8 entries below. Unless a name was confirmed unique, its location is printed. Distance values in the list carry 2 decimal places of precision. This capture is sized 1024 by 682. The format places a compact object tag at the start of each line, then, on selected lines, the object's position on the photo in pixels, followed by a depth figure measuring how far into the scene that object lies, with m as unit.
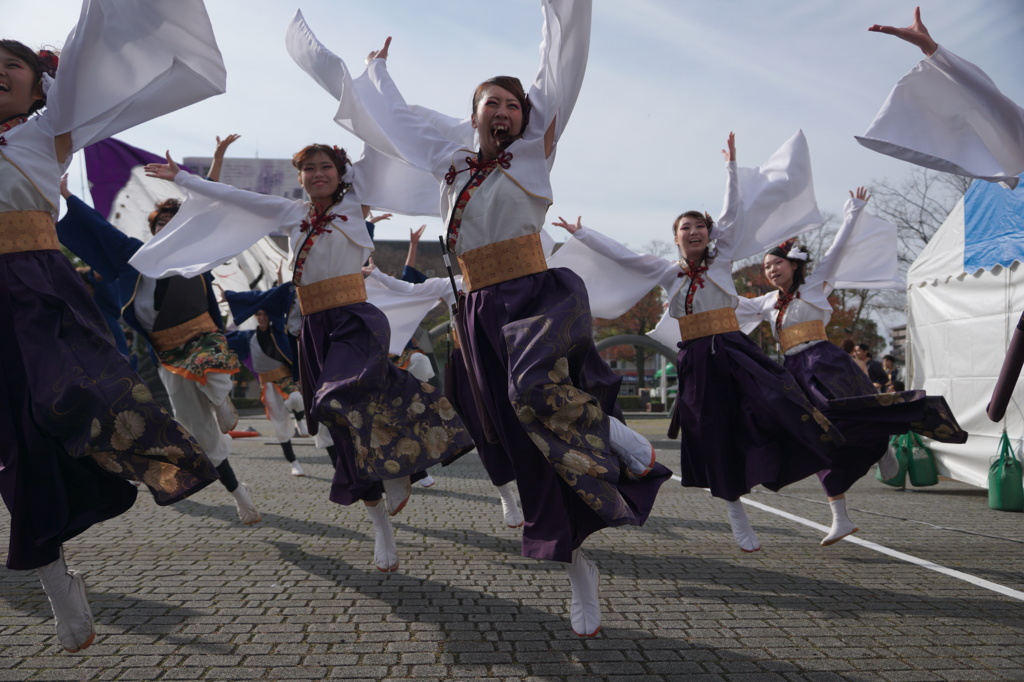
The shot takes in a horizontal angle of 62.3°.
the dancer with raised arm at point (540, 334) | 3.41
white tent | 8.40
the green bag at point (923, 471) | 9.16
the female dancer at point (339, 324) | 4.40
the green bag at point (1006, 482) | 7.43
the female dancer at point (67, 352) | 3.12
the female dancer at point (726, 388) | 5.21
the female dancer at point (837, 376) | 5.39
